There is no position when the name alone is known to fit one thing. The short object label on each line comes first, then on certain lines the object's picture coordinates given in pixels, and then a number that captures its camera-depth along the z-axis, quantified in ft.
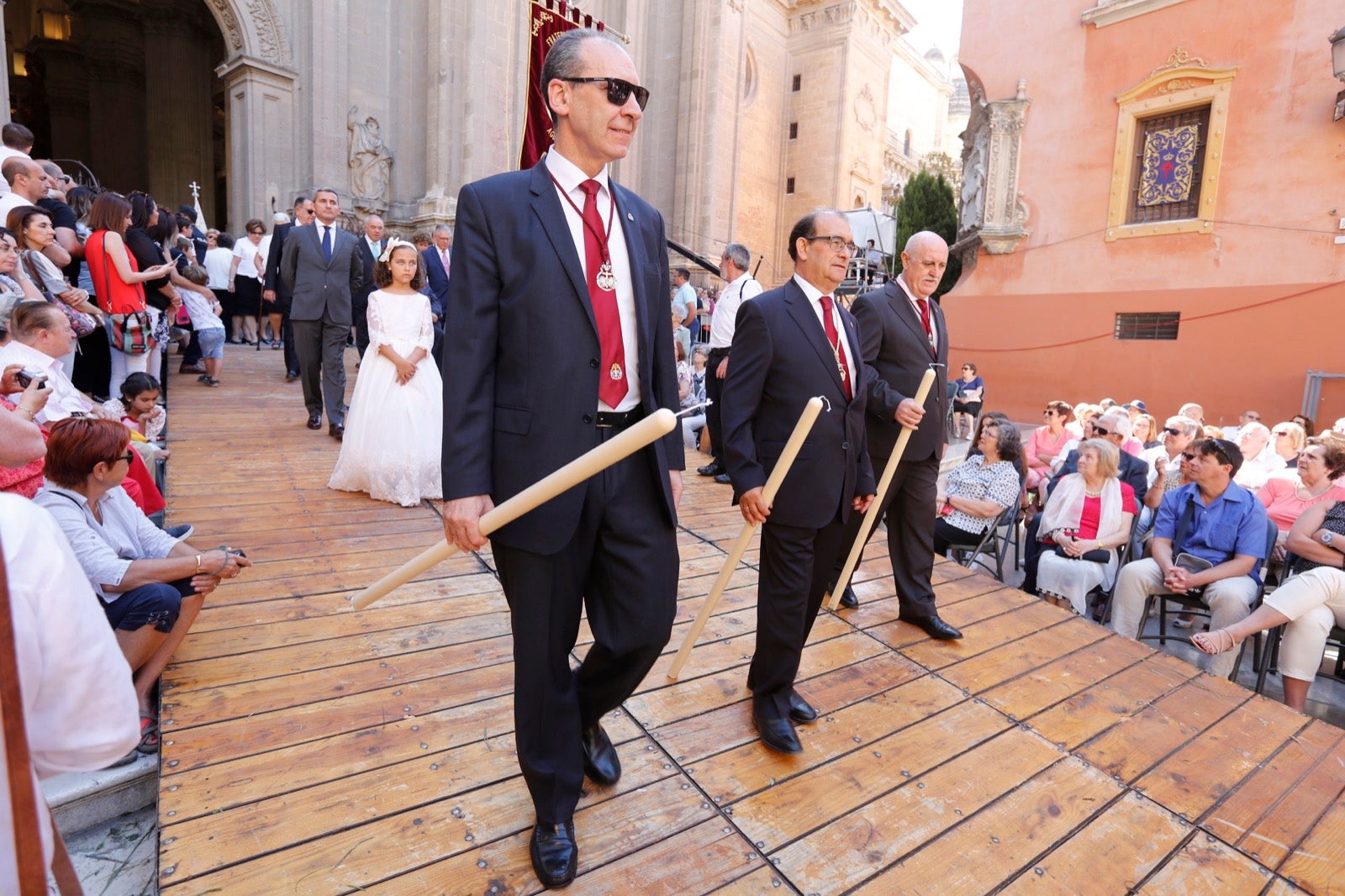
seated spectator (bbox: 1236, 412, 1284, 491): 20.08
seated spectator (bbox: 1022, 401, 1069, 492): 24.03
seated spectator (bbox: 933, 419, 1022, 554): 17.97
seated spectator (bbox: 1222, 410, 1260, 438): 28.66
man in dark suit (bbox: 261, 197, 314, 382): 22.17
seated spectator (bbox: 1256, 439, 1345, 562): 15.29
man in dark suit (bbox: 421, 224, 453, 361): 26.40
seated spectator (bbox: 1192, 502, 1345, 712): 12.76
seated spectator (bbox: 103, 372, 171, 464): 16.09
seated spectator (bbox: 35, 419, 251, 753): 8.56
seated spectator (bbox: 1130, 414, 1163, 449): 23.93
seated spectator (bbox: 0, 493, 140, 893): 3.12
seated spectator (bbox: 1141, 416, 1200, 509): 19.27
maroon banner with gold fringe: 38.22
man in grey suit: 20.86
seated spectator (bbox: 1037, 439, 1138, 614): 16.31
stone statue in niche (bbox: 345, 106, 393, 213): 47.52
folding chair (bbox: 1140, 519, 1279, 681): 14.05
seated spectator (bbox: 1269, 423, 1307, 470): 21.11
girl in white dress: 17.22
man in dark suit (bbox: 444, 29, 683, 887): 6.14
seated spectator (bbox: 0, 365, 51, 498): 4.93
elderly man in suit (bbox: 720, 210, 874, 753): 8.87
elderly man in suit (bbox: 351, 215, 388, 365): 23.11
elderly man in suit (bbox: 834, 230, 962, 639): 12.13
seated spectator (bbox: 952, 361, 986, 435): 41.55
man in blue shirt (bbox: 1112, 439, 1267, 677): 14.05
